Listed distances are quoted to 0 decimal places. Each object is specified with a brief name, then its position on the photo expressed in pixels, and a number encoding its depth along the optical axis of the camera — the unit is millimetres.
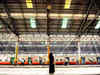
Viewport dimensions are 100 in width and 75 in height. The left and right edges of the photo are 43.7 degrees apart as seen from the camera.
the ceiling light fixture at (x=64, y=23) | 23156
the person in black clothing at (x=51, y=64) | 9041
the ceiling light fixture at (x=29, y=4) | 18492
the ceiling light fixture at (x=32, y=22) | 22553
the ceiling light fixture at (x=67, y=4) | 18688
